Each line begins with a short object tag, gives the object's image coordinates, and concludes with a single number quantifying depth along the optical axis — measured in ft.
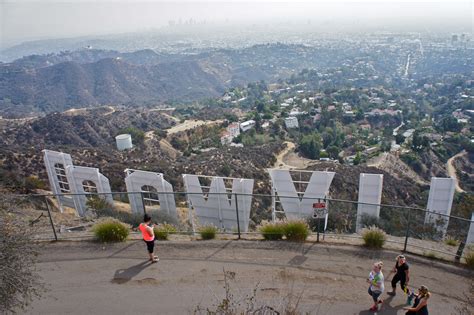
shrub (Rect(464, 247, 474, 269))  27.06
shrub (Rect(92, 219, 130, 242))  33.06
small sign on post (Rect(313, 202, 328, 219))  29.78
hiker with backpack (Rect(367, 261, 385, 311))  22.22
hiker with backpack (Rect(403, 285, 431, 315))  20.01
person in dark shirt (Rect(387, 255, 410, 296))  23.49
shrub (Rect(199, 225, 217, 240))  33.09
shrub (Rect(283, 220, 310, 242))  31.78
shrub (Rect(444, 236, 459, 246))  31.78
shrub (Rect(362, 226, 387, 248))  30.25
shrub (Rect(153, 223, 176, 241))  33.22
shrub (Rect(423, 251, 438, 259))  28.60
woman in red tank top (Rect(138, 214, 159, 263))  27.94
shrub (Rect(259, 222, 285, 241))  32.35
